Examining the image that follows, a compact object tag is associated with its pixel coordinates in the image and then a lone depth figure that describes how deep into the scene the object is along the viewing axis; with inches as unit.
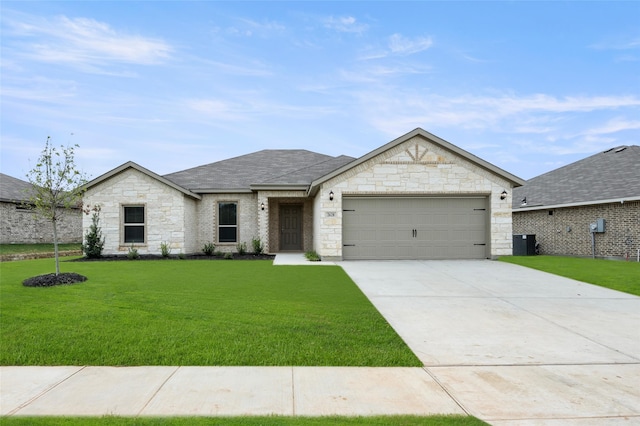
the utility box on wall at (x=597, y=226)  661.3
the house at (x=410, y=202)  557.9
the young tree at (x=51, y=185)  364.2
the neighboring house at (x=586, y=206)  631.2
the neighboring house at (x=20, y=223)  844.0
